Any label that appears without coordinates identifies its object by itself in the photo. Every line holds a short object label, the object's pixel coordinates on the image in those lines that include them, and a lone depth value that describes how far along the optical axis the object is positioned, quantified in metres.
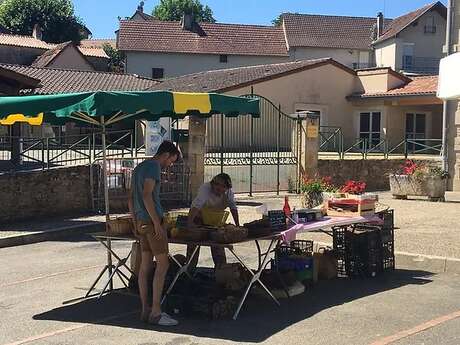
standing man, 5.95
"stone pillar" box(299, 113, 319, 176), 17.88
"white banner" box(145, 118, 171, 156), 15.55
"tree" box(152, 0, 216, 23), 78.25
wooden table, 6.35
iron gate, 17.45
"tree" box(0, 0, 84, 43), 61.62
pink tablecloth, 6.96
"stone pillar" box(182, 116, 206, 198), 15.19
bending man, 7.08
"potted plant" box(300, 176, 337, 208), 11.80
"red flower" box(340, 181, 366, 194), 9.33
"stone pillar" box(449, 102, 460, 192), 19.06
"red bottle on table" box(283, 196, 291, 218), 7.29
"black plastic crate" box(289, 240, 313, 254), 7.95
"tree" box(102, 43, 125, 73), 62.40
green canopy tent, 6.51
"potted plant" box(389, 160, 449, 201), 16.12
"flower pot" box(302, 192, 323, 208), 11.79
